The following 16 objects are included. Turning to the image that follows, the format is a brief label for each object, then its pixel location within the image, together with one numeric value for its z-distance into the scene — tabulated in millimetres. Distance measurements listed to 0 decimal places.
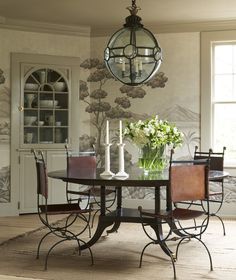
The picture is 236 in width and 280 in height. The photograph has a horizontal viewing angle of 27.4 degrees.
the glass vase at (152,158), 4441
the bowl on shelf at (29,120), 6396
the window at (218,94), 6305
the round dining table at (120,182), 3779
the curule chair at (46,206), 4020
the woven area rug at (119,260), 3738
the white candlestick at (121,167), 3998
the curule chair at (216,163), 5254
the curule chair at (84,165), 4848
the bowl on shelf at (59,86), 6523
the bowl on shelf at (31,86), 6380
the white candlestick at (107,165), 4070
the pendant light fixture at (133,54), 4152
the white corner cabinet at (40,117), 6297
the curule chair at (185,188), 3723
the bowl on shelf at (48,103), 6477
